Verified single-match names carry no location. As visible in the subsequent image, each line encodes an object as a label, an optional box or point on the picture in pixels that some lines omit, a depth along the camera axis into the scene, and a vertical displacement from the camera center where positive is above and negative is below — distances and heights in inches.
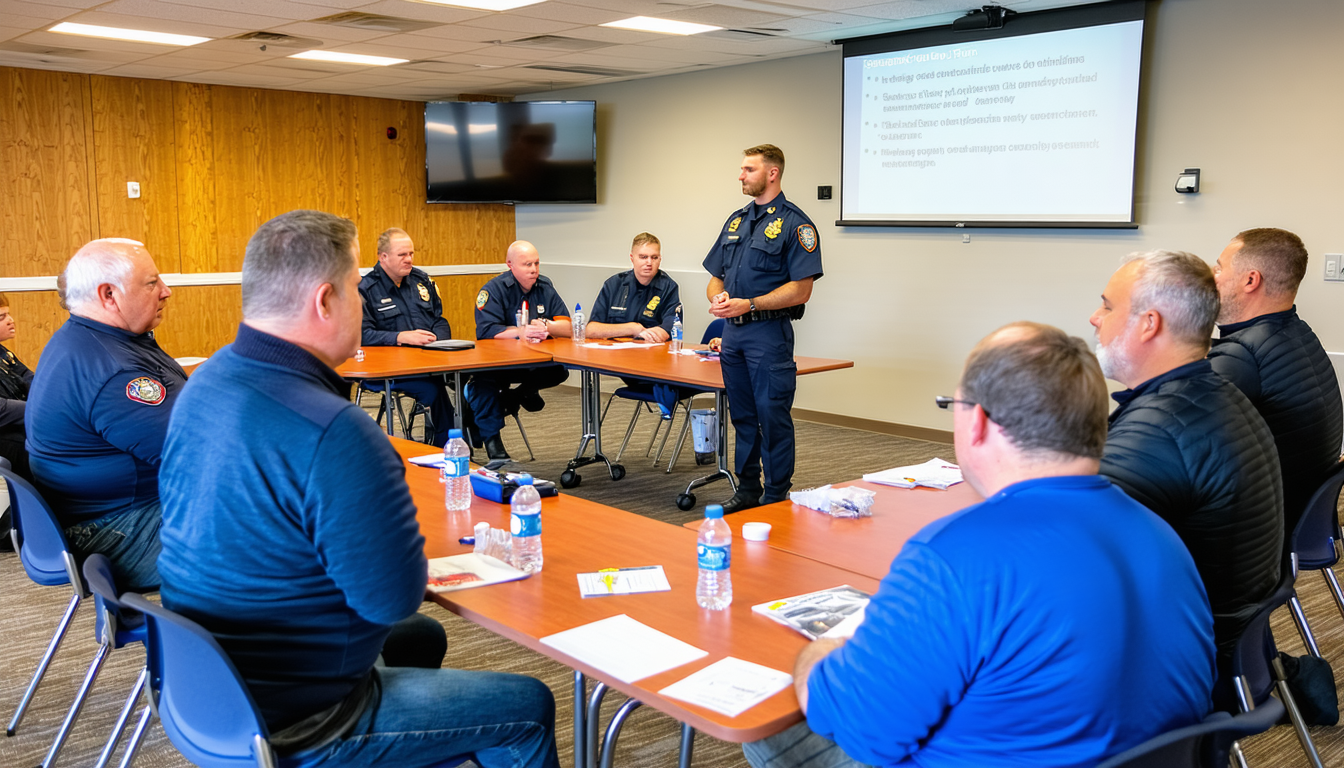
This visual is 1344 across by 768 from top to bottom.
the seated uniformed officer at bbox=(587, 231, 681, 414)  253.0 -16.5
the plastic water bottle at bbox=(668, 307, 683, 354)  233.6 -23.5
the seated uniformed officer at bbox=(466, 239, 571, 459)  241.4 -22.2
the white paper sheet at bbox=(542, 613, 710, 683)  68.3 -28.3
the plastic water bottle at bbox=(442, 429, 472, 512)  108.4 -25.2
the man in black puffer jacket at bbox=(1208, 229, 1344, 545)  114.5 -13.9
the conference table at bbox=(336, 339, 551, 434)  202.2 -25.9
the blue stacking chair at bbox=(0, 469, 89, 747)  100.7 -31.8
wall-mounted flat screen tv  370.3 +30.6
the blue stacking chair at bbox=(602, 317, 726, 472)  237.5 -36.4
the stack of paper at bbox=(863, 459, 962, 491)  117.6 -27.7
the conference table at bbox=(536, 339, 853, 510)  200.2 -26.5
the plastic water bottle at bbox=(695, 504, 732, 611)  79.3 -25.5
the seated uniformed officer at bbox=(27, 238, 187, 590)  107.2 -19.8
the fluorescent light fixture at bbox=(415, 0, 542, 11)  226.1 +51.0
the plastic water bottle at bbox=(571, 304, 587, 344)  248.0 -22.2
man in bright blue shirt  50.8 -18.8
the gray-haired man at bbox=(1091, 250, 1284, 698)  78.1 -16.7
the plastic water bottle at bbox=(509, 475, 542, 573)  89.5 -25.4
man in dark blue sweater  65.0 -18.6
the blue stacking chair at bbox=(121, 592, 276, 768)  62.2 -29.2
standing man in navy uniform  199.5 -14.9
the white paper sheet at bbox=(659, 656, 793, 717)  63.2 -28.4
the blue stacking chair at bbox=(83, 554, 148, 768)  93.4 -36.3
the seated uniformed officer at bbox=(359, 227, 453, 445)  234.2 -18.1
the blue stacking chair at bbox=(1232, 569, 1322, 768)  77.1 -33.4
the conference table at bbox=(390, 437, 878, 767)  65.5 -28.4
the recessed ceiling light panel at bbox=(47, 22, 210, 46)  249.0 +49.9
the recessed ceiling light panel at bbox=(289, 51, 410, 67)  291.6 +51.0
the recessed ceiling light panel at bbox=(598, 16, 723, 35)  251.9 +52.2
